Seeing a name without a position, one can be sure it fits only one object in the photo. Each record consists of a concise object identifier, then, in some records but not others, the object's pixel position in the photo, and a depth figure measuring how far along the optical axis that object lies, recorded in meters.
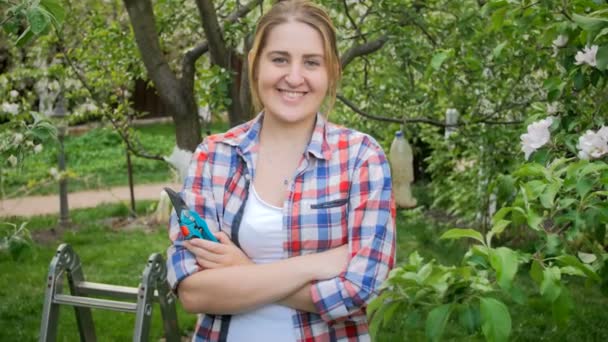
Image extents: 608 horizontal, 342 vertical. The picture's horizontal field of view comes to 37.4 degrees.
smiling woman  2.31
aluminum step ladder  3.13
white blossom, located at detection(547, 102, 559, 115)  3.17
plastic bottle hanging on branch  7.29
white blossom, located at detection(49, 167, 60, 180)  5.10
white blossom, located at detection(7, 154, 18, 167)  3.35
